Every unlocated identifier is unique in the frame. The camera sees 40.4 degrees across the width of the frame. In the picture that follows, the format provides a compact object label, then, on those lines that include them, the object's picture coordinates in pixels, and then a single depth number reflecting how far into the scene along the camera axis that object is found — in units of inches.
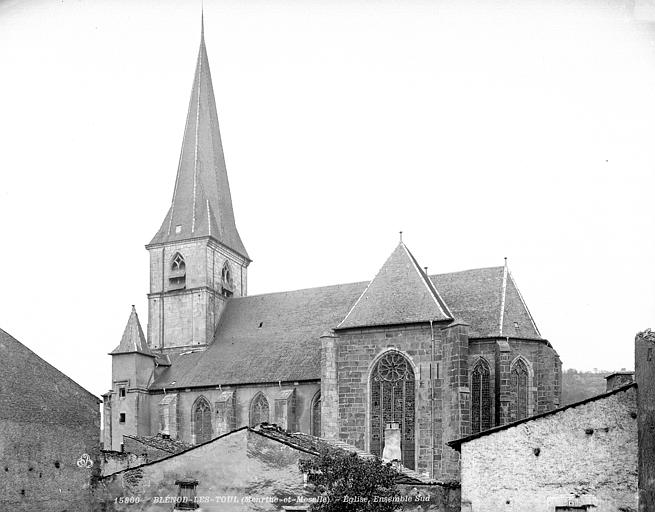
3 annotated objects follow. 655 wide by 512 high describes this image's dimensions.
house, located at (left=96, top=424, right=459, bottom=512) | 830.5
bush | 792.9
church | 1325.0
